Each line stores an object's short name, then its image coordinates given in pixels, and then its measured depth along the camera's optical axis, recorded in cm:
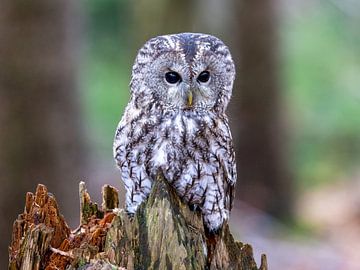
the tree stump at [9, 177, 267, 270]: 803
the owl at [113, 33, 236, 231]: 877
